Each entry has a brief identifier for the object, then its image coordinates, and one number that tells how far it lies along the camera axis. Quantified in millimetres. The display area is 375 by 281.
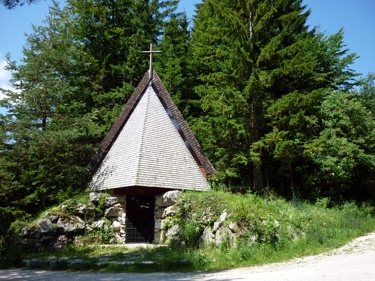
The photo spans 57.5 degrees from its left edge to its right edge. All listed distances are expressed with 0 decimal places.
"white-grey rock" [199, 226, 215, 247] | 10859
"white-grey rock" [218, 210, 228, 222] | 10762
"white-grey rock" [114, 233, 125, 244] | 13465
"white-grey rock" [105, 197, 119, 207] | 13703
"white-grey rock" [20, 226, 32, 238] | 11373
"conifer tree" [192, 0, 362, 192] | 15381
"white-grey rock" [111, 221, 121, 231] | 13531
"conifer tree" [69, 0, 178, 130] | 22906
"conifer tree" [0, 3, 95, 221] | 13523
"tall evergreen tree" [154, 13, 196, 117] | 22219
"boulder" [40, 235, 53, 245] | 11713
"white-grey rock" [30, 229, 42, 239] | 11562
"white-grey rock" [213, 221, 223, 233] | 10798
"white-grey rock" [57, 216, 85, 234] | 12312
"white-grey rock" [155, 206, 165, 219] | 13438
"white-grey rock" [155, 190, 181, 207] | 13016
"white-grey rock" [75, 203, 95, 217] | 12977
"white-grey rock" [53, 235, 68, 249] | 11992
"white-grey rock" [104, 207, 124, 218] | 13595
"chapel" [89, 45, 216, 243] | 13797
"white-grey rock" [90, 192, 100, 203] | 13484
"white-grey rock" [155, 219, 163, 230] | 13372
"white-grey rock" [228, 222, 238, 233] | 10273
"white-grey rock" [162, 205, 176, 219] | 12848
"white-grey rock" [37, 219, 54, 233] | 11812
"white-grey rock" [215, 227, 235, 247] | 10215
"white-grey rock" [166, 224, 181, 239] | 12188
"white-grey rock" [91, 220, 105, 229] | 13070
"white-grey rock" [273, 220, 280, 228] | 10085
